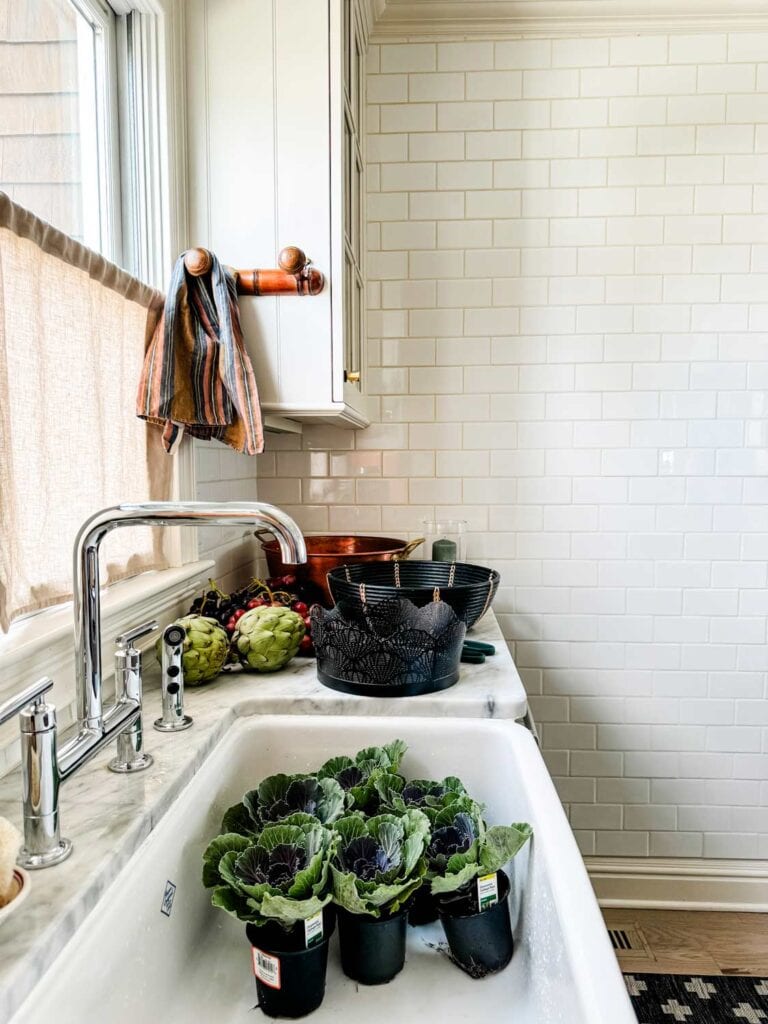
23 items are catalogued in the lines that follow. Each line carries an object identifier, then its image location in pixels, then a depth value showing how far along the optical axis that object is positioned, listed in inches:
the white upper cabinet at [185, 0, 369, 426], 56.4
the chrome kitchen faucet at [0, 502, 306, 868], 31.8
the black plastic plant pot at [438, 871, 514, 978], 32.4
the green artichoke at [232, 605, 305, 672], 50.6
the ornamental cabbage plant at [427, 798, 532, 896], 31.9
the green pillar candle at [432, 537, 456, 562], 78.1
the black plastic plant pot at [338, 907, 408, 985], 31.6
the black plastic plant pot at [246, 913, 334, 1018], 29.5
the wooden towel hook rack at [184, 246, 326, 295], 56.5
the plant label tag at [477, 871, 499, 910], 32.0
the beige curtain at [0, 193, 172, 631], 35.5
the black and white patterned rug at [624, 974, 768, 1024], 68.1
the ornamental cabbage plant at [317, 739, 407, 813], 37.8
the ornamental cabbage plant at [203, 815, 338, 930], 29.0
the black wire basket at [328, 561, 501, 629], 53.8
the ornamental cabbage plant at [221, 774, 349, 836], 36.2
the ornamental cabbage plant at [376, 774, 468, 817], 37.1
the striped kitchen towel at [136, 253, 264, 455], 50.2
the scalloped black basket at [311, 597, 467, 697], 46.3
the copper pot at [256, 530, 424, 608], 65.4
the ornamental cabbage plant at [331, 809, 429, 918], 30.3
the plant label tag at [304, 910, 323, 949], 29.4
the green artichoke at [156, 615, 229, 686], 47.4
